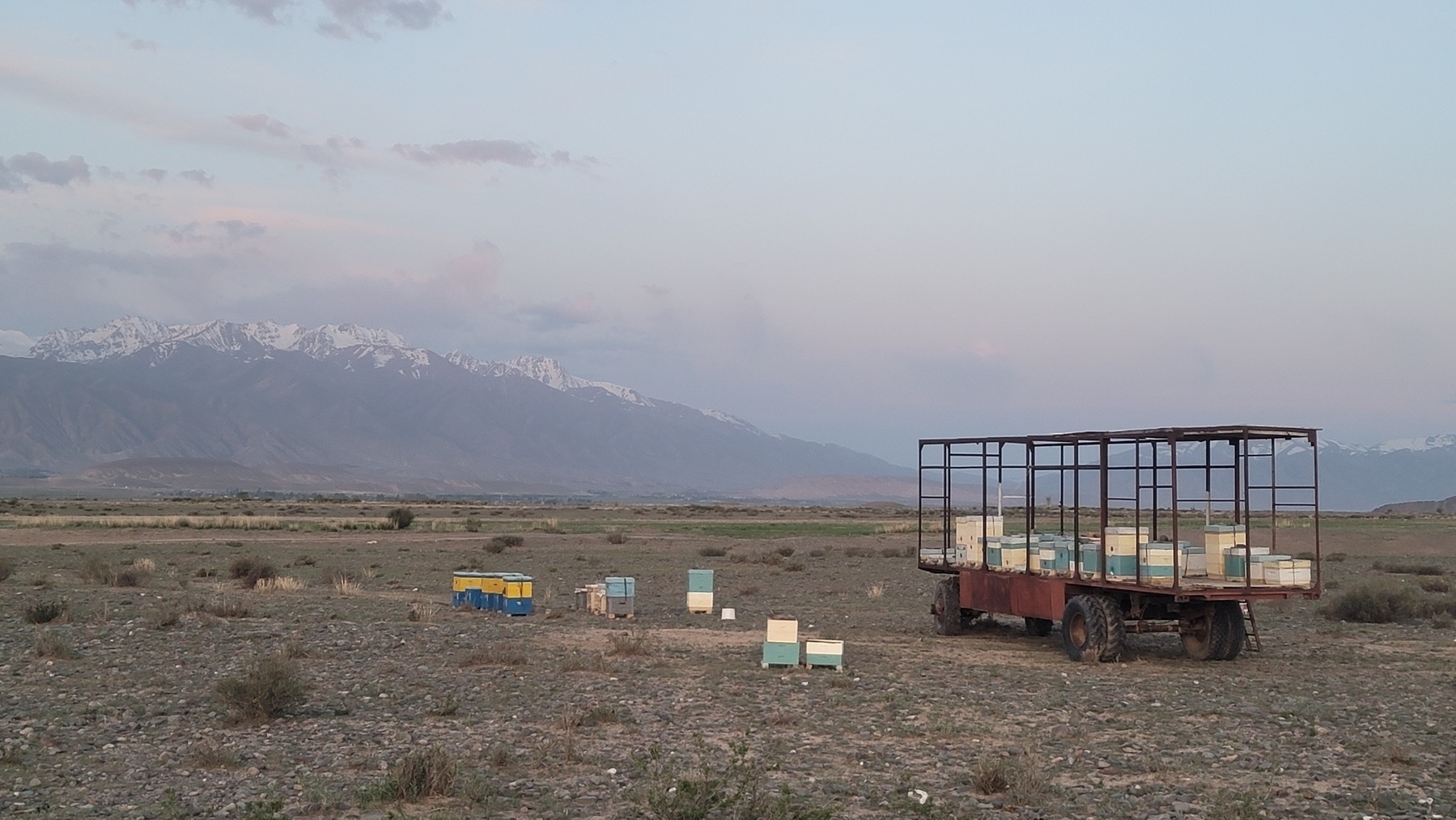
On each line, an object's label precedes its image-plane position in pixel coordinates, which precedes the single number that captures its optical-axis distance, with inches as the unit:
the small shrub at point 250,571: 1362.0
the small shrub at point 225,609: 955.3
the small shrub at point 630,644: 816.3
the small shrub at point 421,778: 459.8
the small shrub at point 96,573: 1236.5
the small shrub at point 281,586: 1248.2
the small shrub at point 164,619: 871.1
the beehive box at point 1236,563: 793.6
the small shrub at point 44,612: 886.4
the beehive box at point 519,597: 1076.5
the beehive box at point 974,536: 956.0
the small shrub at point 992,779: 470.0
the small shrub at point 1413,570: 1621.6
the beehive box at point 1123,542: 801.6
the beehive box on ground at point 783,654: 762.2
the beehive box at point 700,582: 1128.8
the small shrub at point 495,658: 759.7
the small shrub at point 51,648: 737.6
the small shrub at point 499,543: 2066.9
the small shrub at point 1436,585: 1370.6
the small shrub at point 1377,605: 1102.4
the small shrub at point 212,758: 502.6
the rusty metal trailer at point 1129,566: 766.5
